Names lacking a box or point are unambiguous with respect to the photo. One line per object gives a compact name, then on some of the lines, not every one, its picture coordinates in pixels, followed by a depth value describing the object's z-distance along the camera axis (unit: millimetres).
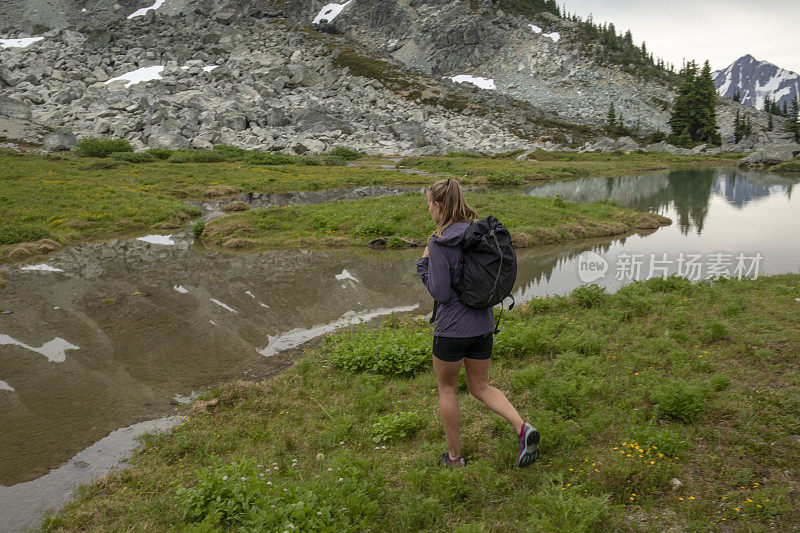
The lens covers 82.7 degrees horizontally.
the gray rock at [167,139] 64625
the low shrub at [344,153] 62712
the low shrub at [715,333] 8055
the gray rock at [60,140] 56406
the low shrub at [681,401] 5660
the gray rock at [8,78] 80688
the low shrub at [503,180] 41688
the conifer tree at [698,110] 91750
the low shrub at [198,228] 23891
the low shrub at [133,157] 50625
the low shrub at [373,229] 22219
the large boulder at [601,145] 81062
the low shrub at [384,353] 8500
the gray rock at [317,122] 75875
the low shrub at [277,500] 4277
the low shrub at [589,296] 10875
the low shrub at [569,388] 6203
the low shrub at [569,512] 3916
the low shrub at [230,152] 56606
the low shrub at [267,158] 53447
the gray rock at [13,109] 69688
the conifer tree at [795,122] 93562
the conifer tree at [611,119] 100750
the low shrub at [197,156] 52406
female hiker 4641
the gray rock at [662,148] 77838
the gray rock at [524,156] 67212
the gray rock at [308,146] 66062
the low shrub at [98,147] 53188
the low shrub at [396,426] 6242
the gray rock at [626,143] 81394
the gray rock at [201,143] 65062
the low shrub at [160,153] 55750
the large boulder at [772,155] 54469
